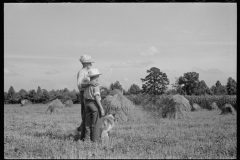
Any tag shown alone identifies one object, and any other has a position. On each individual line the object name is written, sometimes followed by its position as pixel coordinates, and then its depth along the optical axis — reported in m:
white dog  9.41
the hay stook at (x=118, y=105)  14.69
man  9.05
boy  8.80
